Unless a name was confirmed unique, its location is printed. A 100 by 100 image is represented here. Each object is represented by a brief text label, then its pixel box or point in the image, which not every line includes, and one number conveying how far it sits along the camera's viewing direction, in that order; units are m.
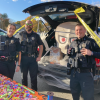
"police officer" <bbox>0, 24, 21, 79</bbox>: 2.44
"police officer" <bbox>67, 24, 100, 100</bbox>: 1.73
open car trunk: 2.28
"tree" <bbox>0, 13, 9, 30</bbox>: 45.77
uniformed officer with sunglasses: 2.60
